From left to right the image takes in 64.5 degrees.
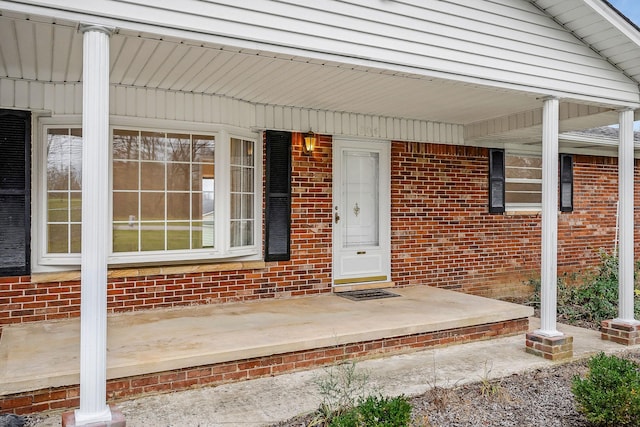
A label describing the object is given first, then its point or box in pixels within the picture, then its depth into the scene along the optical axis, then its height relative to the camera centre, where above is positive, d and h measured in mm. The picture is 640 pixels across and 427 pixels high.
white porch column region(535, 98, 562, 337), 5156 -187
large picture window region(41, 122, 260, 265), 5230 +126
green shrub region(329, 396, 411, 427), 2841 -1185
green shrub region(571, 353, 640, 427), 3275 -1228
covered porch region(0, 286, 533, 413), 3732 -1187
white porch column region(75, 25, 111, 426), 3143 -110
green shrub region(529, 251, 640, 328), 6992 -1321
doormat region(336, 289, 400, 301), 6594 -1160
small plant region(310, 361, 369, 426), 3508 -1451
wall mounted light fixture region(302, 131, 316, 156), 6570 +857
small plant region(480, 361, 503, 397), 4133 -1503
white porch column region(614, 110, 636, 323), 5688 -190
